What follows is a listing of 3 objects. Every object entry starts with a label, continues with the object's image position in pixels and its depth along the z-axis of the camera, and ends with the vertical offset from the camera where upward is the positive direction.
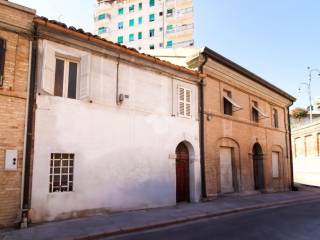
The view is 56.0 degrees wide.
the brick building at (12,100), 7.99 +1.72
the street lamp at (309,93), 39.16 +9.21
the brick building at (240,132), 14.72 +1.68
